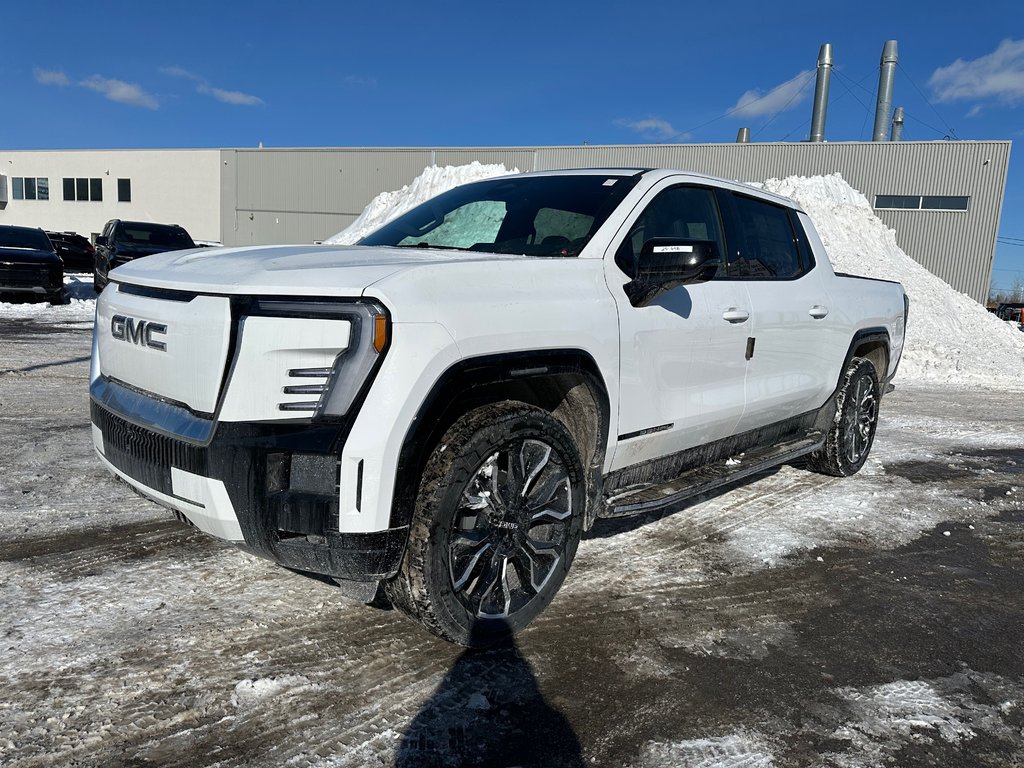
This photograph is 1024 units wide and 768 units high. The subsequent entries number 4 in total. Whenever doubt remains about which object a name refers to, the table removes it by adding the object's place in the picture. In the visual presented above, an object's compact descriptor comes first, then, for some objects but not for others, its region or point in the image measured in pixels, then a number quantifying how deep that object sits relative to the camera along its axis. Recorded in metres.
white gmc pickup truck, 2.40
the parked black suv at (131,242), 15.92
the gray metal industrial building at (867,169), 24.28
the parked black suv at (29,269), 15.04
